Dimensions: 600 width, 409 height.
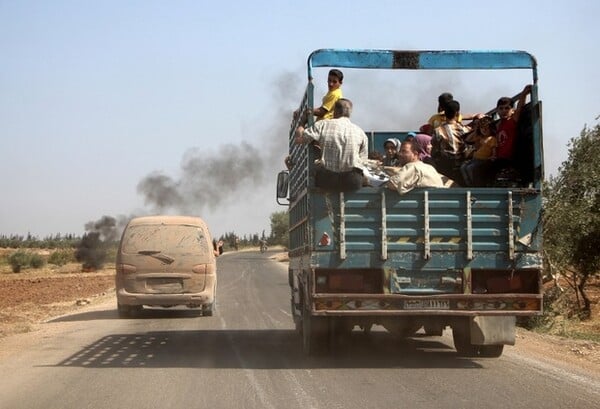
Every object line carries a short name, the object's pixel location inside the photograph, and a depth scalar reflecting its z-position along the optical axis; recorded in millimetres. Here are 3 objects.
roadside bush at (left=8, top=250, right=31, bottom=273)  58875
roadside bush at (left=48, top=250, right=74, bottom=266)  66062
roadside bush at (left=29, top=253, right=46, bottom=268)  60403
